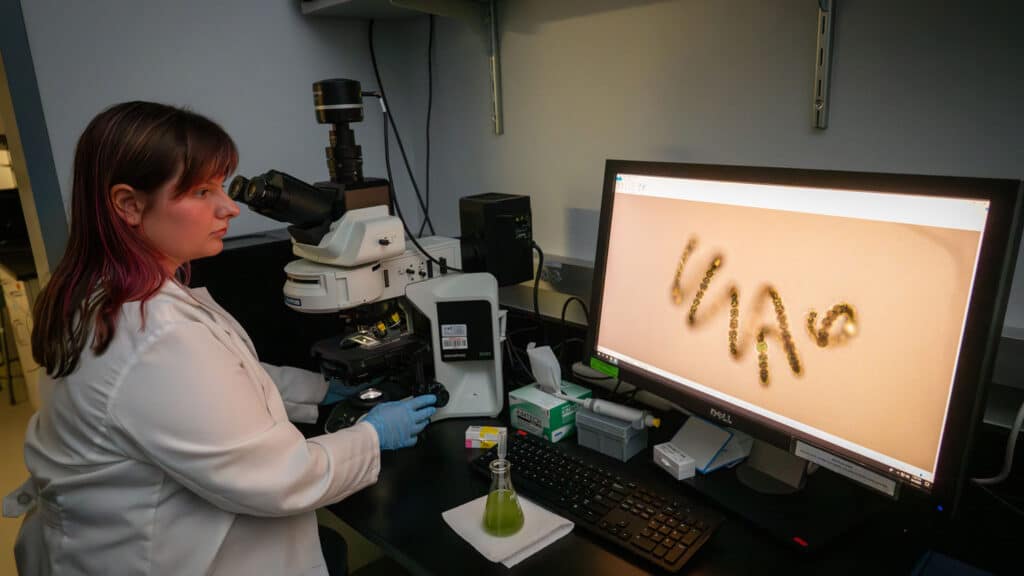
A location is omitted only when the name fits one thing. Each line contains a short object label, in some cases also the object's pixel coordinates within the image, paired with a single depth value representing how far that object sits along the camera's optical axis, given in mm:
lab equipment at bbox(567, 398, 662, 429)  1108
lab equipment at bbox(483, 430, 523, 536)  906
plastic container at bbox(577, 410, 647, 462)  1103
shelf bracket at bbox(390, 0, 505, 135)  1482
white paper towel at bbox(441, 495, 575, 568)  866
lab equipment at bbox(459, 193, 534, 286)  1484
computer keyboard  845
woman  818
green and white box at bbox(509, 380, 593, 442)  1185
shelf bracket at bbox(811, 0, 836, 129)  1063
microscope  1160
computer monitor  697
